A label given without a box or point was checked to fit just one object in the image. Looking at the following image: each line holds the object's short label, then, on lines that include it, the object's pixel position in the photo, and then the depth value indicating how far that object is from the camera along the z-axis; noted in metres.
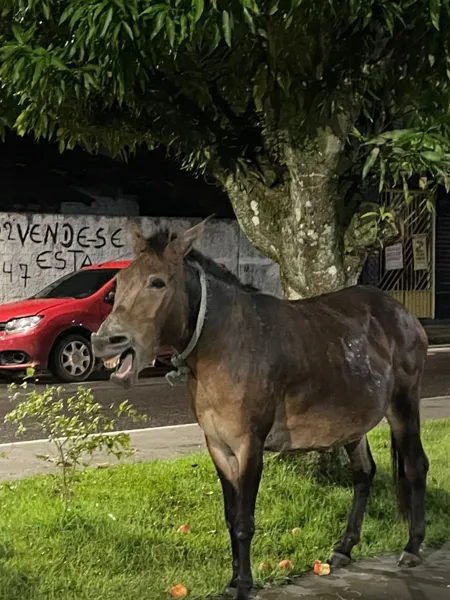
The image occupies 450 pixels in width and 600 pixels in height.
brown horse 4.17
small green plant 5.81
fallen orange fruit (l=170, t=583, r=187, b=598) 4.57
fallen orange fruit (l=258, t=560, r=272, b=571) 4.99
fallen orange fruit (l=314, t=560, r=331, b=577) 5.01
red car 13.83
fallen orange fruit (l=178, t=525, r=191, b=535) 5.59
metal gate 24.14
